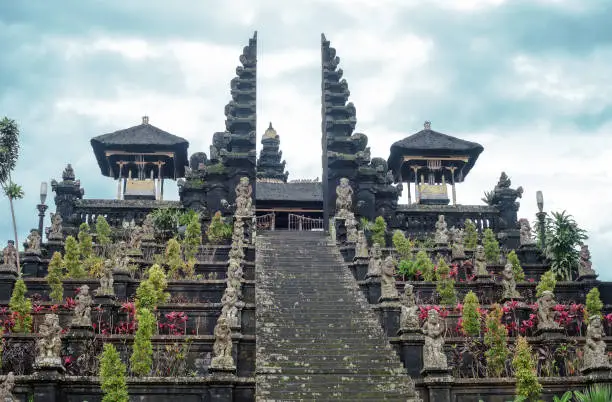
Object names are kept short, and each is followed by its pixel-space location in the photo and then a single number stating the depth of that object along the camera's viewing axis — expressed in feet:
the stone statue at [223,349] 47.09
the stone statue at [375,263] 63.46
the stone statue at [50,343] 46.19
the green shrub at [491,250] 81.61
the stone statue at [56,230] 83.76
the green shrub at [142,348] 48.80
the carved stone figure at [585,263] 70.54
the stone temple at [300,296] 47.75
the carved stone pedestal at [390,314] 57.11
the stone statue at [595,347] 48.75
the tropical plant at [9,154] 88.38
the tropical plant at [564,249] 77.51
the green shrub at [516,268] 72.54
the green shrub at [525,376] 44.75
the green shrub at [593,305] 62.39
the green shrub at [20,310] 56.39
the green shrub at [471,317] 55.88
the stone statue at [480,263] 68.08
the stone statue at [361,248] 69.52
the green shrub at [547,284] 65.31
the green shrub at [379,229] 89.50
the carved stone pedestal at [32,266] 74.54
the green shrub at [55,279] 64.43
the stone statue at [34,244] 75.20
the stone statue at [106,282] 57.36
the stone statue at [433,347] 47.70
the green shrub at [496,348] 51.52
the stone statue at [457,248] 73.46
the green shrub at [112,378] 42.96
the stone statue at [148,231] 78.63
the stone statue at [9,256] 67.31
